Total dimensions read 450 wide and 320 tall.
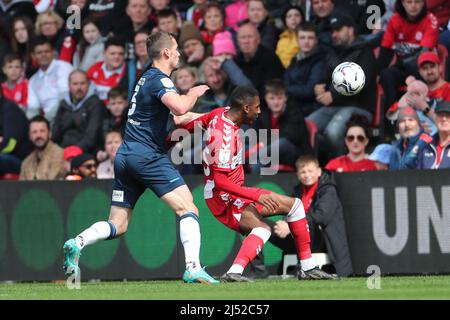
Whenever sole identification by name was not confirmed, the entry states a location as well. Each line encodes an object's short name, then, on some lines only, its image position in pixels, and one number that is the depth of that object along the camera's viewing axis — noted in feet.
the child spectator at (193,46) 59.21
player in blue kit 37.83
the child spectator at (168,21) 60.59
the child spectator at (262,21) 58.95
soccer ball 45.03
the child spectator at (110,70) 61.05
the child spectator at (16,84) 63.72
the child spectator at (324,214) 45.85
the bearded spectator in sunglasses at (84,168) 53.83
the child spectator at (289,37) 57.77
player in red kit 39.55
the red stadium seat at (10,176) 59.77
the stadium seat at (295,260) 45.80
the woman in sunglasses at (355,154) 50.55
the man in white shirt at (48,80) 62.90
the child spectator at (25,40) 65.82
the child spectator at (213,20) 60.09
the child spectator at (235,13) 61.05
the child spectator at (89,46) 63.31
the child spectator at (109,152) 55.01
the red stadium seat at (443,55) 53.52
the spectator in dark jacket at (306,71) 55.52
